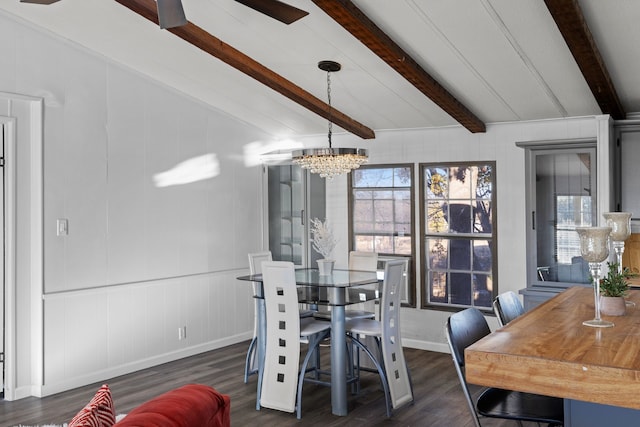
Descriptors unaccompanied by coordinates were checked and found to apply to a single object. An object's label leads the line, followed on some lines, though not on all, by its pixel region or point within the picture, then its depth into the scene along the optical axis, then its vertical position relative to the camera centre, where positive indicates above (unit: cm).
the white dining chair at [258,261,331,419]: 423 -89
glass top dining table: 428 -61
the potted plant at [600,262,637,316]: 246 -34
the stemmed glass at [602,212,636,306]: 279 -6
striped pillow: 161 -54
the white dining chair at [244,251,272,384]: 482 -76
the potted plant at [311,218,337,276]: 501 -26
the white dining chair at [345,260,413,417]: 427 -90
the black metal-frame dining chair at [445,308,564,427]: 241 -80
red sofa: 150 -51
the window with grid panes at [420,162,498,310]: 598 -20
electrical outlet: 592 -113
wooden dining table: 167 -44
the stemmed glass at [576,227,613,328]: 234 -13
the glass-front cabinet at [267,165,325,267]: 710 +9
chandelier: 469 +46
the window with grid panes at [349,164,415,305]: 641 +4
